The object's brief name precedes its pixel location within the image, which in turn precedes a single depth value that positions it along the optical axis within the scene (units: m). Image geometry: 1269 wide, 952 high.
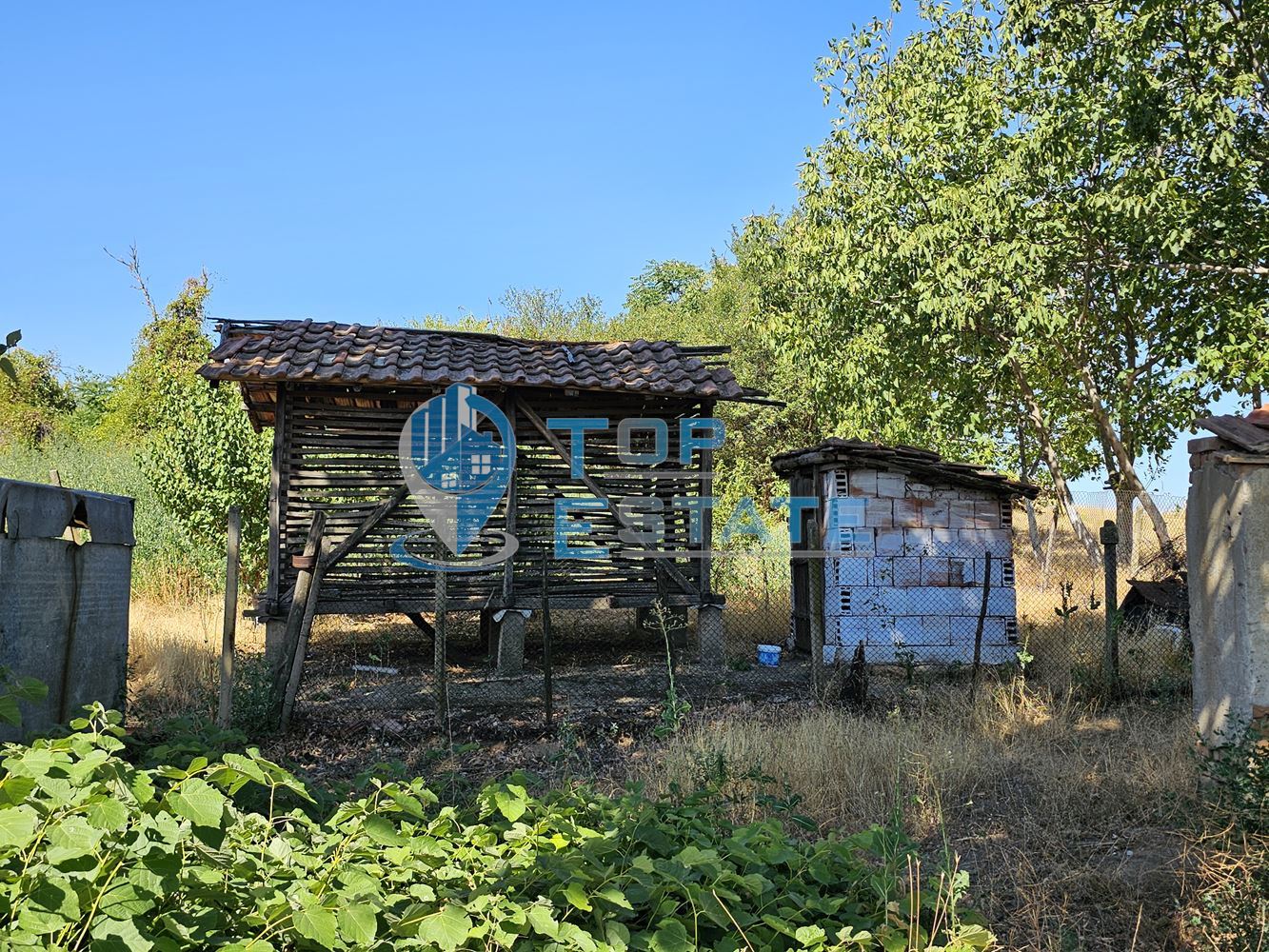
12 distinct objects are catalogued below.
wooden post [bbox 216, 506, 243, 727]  6.85
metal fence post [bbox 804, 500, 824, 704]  8.67
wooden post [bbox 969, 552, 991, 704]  8.94
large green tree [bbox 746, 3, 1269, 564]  11.60
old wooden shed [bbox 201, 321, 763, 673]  10.86
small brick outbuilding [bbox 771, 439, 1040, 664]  11.10
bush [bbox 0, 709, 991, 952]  2.07
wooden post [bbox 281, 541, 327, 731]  7.42
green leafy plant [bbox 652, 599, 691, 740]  6.10
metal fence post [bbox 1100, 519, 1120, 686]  8.47
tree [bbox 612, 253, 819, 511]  23.94
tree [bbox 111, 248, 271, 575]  14.69
